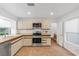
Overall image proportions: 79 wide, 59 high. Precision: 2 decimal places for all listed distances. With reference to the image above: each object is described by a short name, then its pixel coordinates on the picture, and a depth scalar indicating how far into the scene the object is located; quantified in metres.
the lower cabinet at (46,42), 3.87
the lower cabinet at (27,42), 3.90
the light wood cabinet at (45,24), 4.17
